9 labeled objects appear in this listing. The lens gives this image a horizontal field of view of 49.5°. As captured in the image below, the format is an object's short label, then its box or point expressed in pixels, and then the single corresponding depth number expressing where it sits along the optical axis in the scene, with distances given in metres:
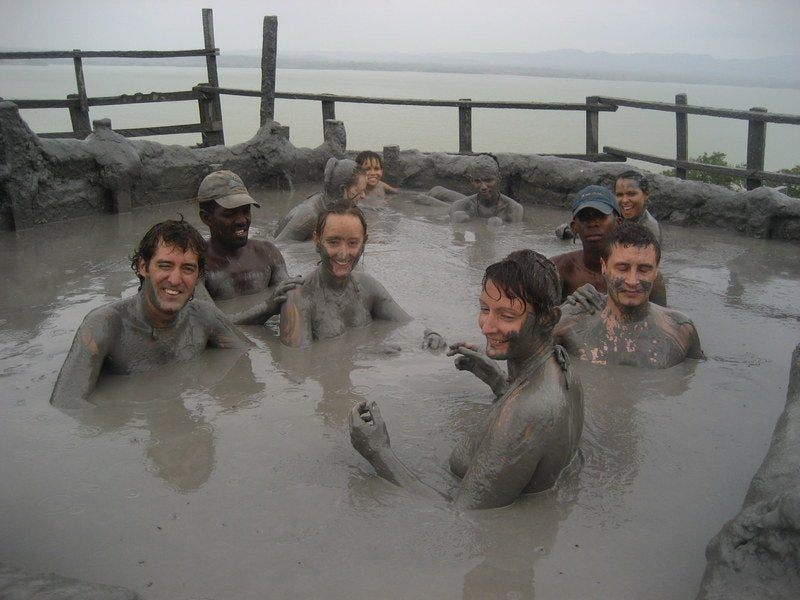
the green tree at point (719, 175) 10.49
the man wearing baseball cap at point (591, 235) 5.58
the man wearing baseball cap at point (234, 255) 5.91
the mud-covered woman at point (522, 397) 3.21
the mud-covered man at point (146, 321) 4.36
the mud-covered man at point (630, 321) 4.68
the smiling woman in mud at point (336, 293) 5.16
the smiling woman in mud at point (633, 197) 6.61
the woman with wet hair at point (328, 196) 7.64
